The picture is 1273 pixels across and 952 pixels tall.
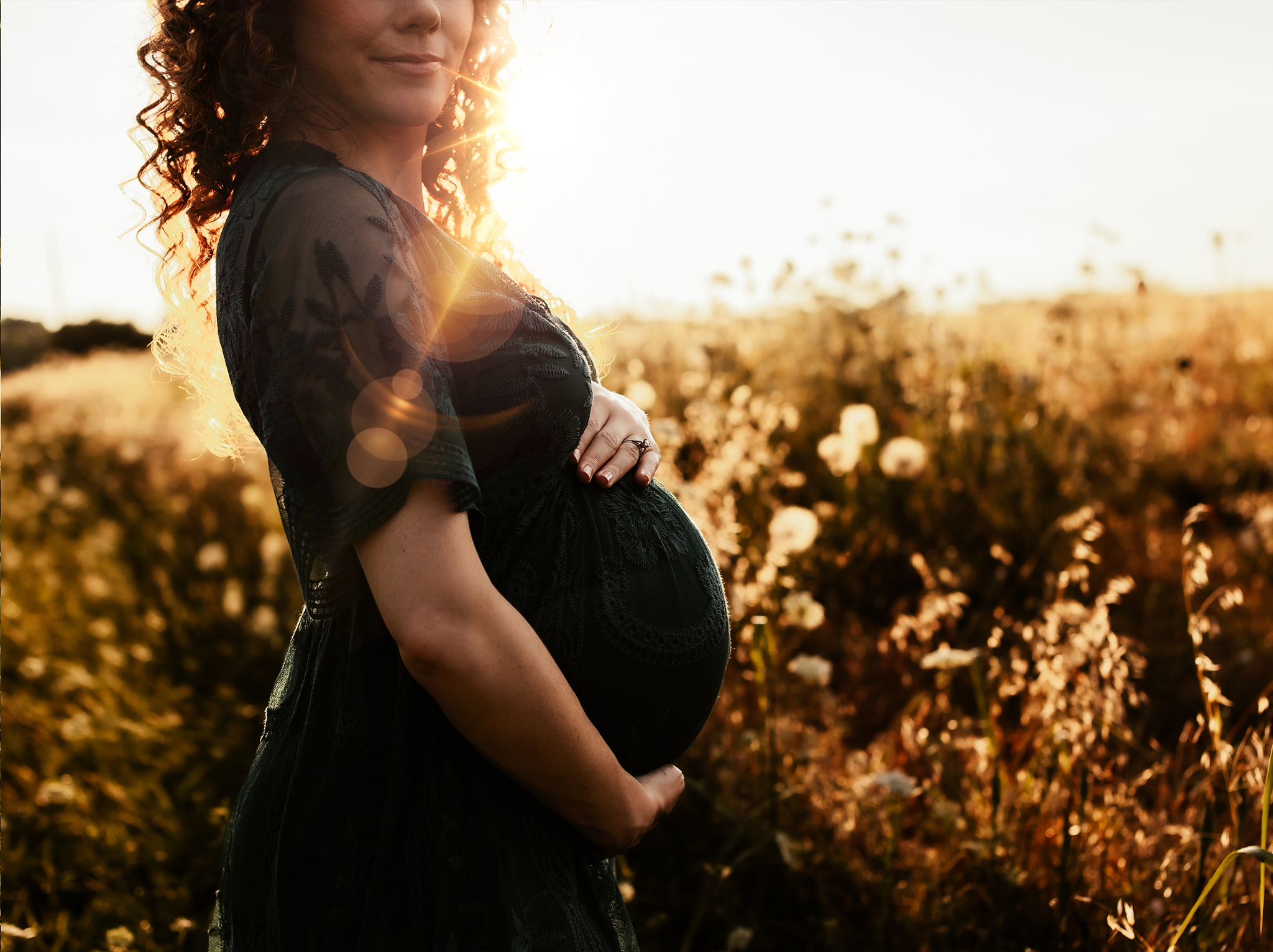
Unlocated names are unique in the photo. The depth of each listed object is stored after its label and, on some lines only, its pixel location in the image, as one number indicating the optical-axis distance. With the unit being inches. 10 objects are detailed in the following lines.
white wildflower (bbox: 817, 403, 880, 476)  119.0
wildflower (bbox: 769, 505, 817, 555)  91.7
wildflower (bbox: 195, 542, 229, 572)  157.6
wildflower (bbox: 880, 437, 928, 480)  126.0
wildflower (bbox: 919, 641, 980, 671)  72.8
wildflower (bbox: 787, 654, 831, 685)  79.2
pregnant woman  35.1
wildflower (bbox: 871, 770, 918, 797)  70.1
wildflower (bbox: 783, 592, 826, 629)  84.6
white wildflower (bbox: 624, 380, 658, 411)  115.8
